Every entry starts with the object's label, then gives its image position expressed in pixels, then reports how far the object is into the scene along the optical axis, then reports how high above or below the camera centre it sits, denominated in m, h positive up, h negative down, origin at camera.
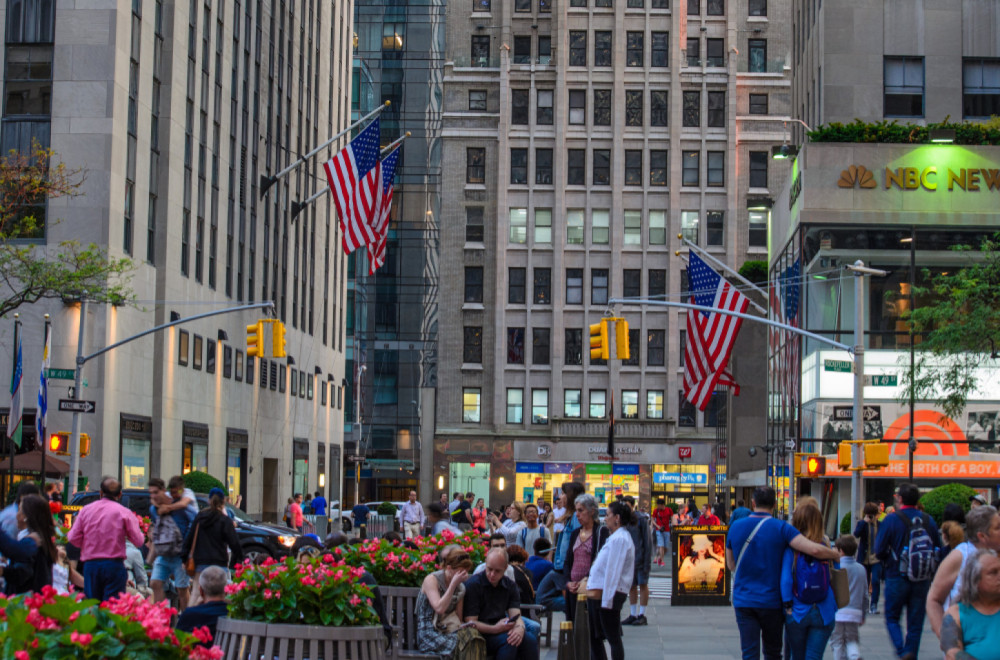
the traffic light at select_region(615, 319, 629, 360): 32.62 +2.28
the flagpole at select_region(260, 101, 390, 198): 43.88 +9.21
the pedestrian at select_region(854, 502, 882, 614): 22.12 -1.83
